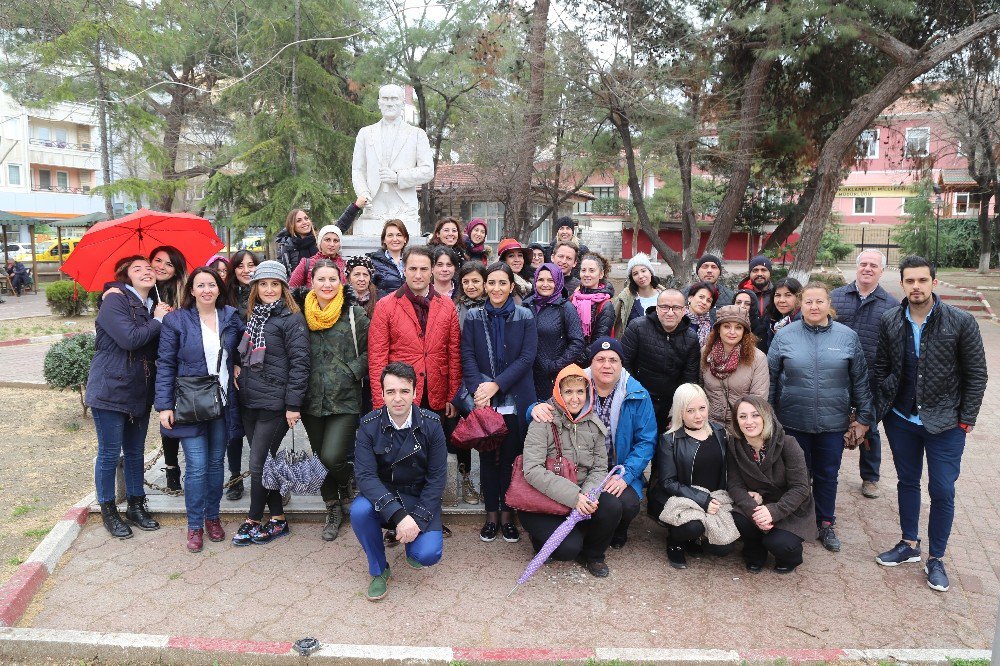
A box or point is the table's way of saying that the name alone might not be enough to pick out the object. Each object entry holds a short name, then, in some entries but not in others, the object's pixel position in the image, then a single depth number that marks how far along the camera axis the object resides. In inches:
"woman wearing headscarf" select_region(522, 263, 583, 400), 182.2
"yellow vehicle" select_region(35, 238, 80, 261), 1132.5
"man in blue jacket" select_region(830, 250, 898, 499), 193.6
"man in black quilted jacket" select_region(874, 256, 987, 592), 149.1
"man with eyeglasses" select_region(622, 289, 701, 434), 179.2
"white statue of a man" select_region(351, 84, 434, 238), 307.9
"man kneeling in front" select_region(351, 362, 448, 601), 145.1
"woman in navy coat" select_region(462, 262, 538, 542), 167.5
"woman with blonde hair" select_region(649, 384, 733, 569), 160.9
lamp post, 1143.0
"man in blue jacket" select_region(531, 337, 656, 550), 161.0
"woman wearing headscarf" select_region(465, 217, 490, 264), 233.9
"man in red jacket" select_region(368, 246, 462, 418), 165.5
